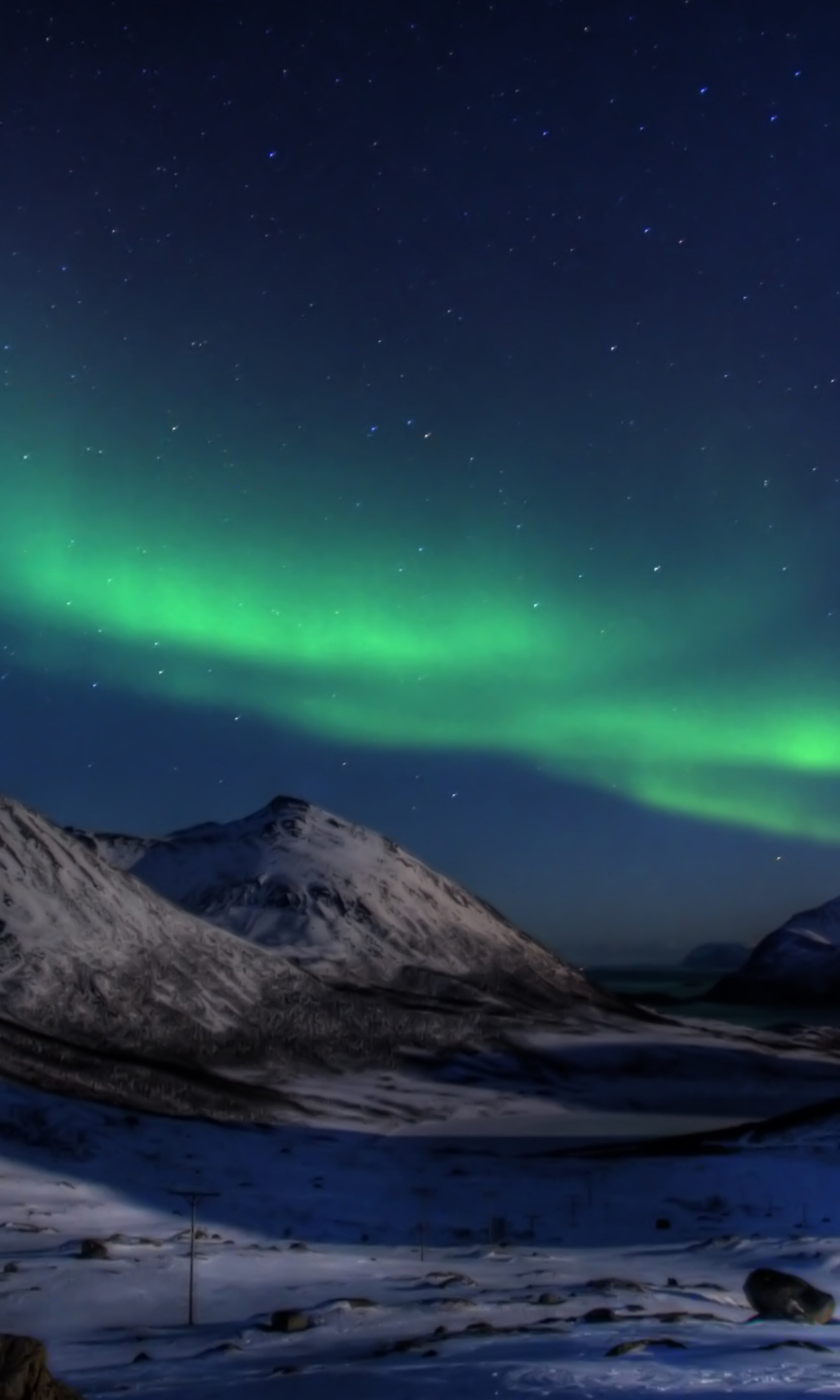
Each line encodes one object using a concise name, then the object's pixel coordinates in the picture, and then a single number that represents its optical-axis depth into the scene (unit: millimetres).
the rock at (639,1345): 26234
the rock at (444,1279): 47188
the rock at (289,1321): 34062
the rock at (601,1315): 32688
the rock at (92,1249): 51062
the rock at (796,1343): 27297
